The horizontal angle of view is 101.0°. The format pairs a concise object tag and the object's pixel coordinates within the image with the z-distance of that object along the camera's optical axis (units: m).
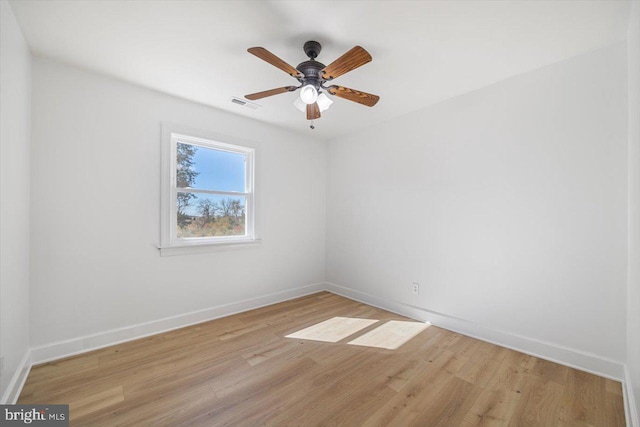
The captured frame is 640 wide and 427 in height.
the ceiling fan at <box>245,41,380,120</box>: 1.63
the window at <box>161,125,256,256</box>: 2.78
